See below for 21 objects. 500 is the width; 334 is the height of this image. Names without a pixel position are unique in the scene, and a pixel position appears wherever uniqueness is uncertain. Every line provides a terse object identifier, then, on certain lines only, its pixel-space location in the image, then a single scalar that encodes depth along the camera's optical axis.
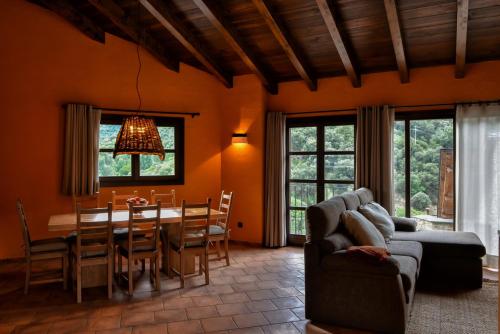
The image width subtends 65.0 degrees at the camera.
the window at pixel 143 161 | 5.70
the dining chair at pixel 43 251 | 3.90
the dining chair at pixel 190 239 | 4.15
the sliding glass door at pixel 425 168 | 5.25
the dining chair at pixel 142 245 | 3.86
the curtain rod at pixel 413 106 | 5.00
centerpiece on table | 4.05
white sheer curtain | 4.86
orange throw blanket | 3.09
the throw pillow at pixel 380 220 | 4.27
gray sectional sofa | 3.04
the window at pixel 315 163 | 5.84
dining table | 3.86
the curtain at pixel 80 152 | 5.26
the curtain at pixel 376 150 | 5.34
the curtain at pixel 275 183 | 5.99
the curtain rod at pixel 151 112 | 5.65
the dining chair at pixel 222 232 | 4.73
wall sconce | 6.09
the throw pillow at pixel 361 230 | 3.59
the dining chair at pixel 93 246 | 3.69
